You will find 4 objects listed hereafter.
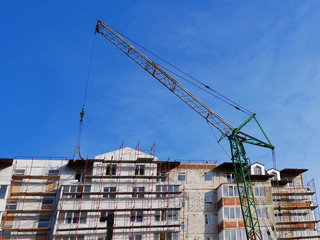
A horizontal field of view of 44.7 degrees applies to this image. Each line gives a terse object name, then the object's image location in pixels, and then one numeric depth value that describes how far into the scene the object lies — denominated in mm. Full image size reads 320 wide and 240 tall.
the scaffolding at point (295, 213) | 67438
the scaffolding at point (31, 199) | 59250
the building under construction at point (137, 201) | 59125
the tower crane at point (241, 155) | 62344
